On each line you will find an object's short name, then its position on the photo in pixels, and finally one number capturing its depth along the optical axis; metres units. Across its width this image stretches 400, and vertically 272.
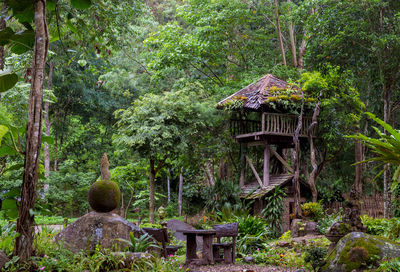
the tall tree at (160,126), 13.49
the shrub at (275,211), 13.79
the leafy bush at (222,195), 15.20
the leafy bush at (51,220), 16.08
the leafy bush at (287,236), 11.90
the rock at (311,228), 12.15
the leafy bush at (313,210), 13.40
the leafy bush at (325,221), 12.03
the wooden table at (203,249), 7.71
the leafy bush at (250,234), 9.99
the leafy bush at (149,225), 12.54
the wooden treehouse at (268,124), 14.46
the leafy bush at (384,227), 8.38
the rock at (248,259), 8.51
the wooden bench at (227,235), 8.11
